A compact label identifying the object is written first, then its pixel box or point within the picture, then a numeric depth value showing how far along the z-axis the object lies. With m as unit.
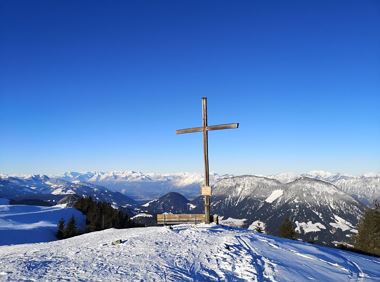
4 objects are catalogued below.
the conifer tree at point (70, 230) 56.91
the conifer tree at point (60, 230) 58.80
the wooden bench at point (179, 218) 24.16
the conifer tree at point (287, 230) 54.31
